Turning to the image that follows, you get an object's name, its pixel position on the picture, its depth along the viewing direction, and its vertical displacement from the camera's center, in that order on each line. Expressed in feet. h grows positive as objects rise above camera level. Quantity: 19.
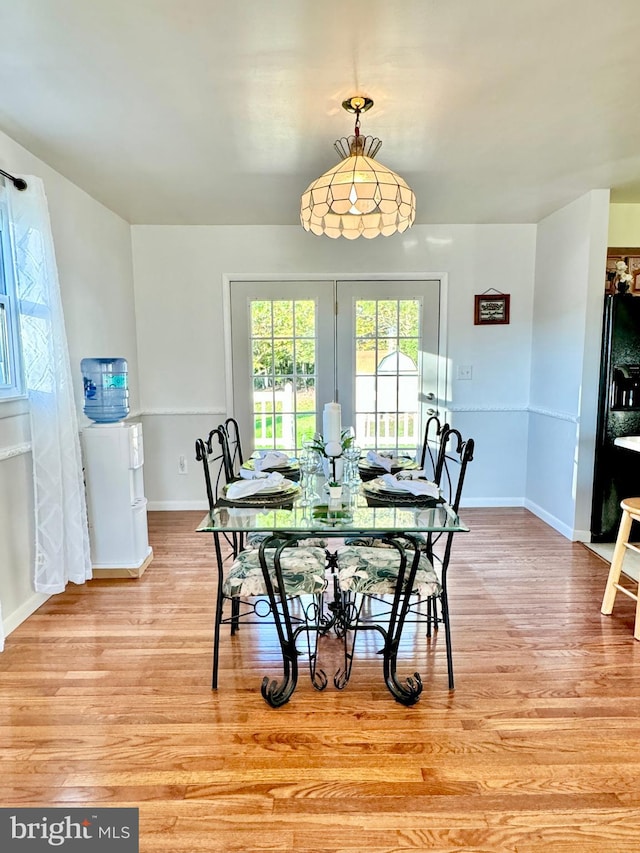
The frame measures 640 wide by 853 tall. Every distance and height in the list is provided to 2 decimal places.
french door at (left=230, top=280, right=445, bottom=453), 13.09 +0.15
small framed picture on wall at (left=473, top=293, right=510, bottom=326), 13.20 +1.48
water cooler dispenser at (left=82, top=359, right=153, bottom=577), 9.31 -2.22
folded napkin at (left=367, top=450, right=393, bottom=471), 8.19 -1.70
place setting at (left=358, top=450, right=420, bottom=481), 8.10 -1.79
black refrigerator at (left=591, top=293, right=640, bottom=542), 10.44 -1.13
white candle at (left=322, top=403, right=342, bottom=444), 6.99 -0.86
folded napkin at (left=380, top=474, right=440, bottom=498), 6.48 -1.71
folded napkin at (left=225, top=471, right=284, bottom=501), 6.56 -1.72
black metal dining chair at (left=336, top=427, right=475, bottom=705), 5.84 -2.73
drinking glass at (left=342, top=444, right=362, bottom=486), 7.52 -1.73
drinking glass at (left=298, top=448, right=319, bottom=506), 7.29 -1.70
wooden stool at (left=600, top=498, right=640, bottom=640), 7.73 -3.12
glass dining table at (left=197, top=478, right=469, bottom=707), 5.53 -1.91
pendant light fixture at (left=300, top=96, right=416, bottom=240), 6.23 +2.28
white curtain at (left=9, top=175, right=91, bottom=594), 7.75 -0.26
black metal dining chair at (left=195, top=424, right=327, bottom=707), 5.70 -2.75
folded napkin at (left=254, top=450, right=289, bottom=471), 8.33 -1.71
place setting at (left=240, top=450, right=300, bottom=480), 8.20 -1.79
